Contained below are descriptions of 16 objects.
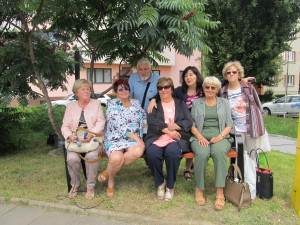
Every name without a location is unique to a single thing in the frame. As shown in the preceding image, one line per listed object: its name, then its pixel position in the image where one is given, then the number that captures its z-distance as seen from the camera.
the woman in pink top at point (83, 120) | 3.46
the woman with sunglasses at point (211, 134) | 3.25
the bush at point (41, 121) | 7.23
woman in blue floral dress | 3.42
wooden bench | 3.33
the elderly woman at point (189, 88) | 3.76
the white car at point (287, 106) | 15.04
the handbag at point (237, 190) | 3.06
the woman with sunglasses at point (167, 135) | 3.37
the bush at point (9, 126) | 5.63
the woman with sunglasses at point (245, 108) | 3.60
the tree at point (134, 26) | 3.29
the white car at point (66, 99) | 16.98
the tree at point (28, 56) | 4.12
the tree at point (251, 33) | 12.18
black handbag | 3.30
